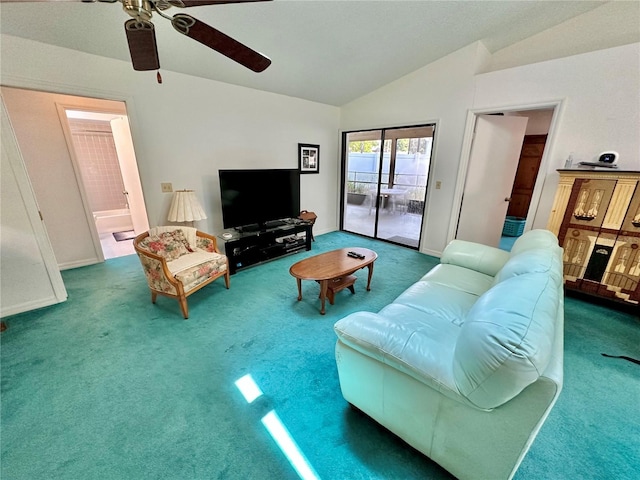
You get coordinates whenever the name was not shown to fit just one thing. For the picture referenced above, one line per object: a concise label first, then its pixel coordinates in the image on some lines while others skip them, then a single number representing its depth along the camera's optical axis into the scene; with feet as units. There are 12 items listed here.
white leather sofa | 2.68
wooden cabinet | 7.59
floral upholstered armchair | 7.57
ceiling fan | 3.86
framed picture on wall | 14.38
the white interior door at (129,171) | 12.84
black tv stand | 10.80
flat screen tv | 10.64
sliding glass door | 14.62
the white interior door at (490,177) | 11.02
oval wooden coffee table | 7.77
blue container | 16.29
